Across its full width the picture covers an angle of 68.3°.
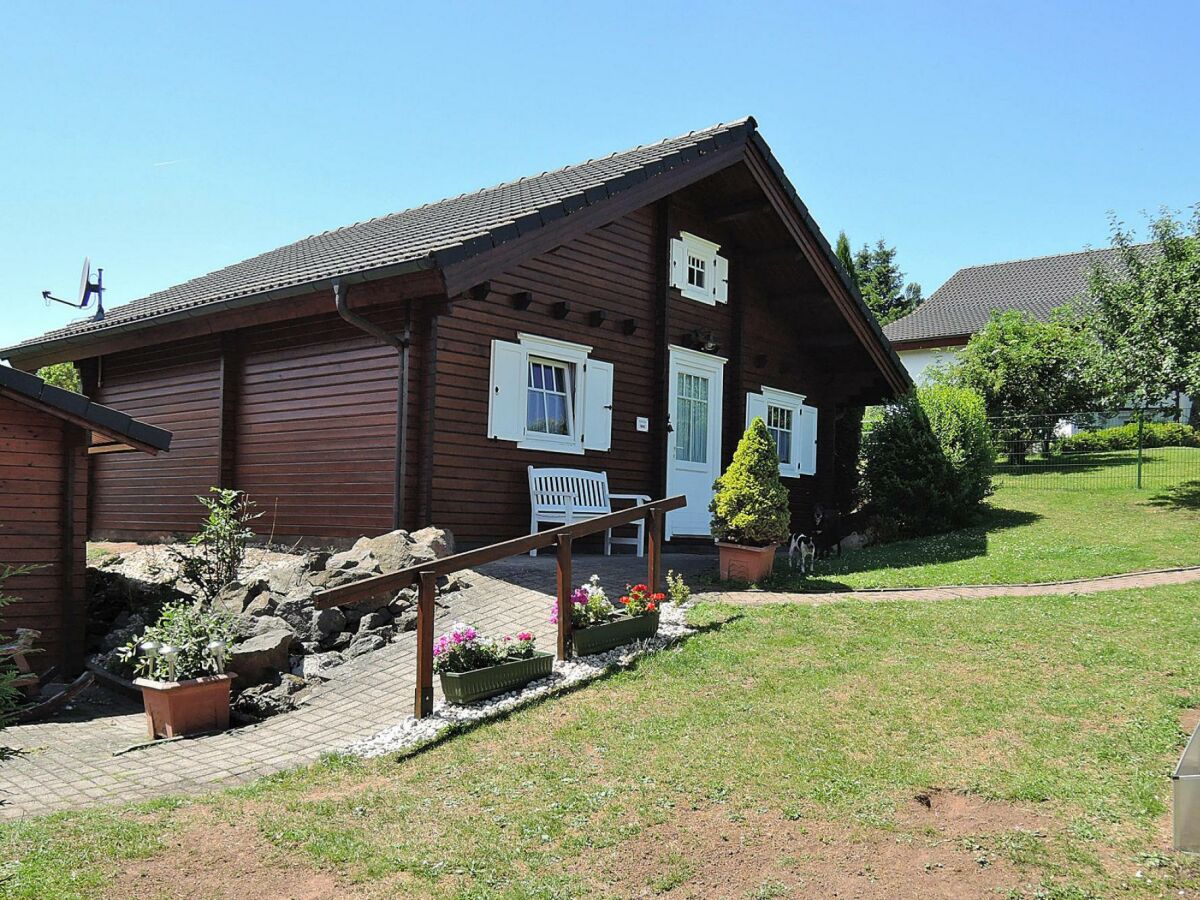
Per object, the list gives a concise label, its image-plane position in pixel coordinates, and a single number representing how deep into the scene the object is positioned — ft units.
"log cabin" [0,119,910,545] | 30.07
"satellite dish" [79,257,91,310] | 49.70
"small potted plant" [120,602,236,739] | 18.69
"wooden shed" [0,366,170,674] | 24.72
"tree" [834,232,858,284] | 93.15
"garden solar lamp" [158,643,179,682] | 18.78
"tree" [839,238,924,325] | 152.76
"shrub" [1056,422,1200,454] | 70.03
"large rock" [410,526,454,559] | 25.77
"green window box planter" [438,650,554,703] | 18.06
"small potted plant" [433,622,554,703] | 18.12
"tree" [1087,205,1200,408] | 48.16
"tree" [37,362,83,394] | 91.86
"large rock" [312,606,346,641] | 23.67
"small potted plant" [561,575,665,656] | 20.77
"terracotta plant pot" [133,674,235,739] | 18.61
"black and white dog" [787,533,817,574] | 33.19
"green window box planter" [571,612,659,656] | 20.65
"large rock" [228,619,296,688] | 21.08
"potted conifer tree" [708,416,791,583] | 28.55
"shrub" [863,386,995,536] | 43.96
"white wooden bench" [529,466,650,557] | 31.86
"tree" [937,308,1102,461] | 67.10
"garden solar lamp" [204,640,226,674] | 19.43
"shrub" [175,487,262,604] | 27.14
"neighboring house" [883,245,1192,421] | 96.78
